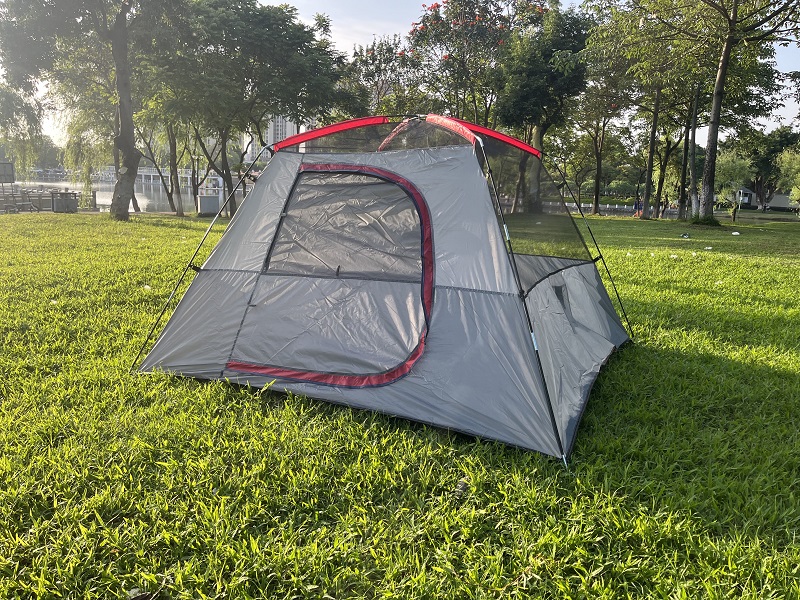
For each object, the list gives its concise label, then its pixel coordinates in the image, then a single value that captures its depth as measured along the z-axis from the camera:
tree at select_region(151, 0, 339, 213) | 15.20
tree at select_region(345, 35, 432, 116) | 22.69
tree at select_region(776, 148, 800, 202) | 29.03
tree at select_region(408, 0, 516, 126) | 19.89
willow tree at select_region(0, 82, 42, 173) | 14.98
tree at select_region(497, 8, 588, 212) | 18.03
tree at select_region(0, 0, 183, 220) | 12.18
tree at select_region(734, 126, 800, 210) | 37.95
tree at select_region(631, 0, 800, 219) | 11.54
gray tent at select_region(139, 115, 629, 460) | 2.56
